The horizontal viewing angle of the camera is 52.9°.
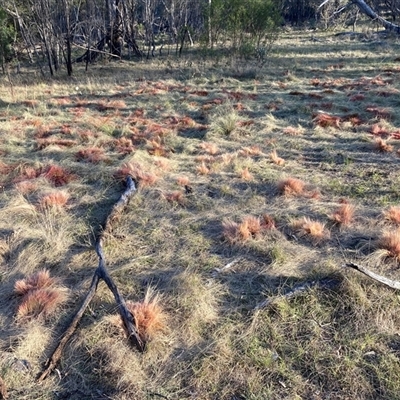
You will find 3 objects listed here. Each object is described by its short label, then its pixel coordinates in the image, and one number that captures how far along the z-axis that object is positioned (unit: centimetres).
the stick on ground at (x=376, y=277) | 341
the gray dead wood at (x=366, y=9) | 1072
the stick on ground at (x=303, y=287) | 337
